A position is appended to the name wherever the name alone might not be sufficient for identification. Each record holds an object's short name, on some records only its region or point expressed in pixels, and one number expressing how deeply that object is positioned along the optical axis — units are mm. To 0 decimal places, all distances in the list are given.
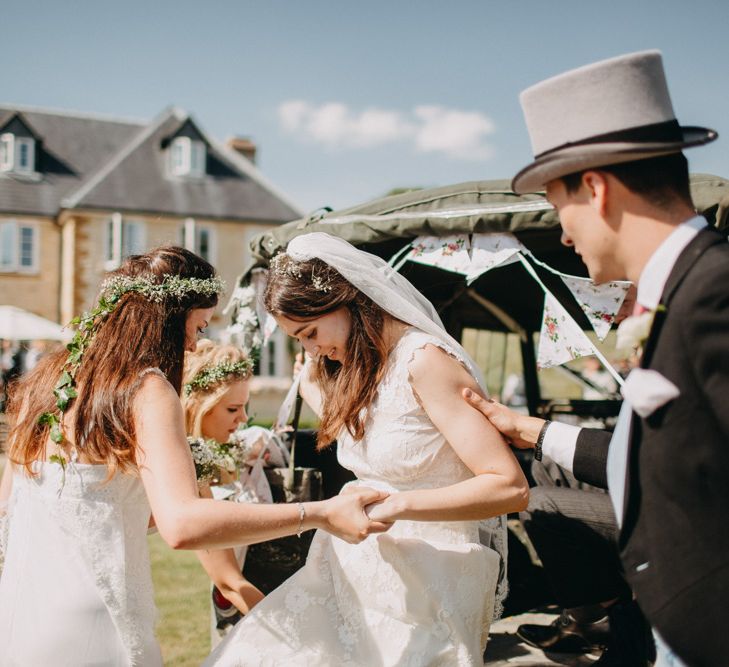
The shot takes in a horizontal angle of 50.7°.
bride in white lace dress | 2424
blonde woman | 4039
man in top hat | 1439
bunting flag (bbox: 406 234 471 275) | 4039
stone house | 25734
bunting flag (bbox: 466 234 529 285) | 3918
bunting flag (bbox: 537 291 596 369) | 4023
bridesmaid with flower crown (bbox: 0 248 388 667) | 2193
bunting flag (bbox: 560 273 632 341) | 3984
